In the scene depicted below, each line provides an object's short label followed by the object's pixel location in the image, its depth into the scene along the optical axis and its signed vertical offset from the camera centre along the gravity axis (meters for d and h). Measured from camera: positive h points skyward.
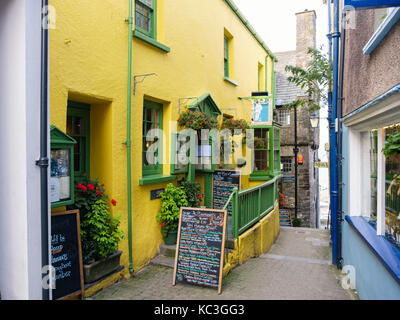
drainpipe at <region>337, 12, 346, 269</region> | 6.06 +0.16
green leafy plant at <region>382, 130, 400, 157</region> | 2.51 +0.06
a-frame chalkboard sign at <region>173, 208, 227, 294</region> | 5.14 -1.51
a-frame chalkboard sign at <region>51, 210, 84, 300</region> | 4.18 -1.31
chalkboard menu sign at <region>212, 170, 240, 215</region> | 8.53 -0.80
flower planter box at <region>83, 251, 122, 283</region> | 4.59 -1.68
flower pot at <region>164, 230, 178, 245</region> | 6.52 -1.66
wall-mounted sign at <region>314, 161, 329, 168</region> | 12.74 -0.40
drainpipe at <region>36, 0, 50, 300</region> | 3.34 +0.10
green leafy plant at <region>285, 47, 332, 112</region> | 8.34 +2.12
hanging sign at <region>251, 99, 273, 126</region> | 12.09 +1.58
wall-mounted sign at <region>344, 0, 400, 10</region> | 2.80 +1.34
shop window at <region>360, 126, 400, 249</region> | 3.80 -0.45
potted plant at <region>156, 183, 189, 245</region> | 6.45 -1.17
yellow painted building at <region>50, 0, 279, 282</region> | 4.66 +1.23
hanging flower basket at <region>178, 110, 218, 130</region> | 7.16 +0.76
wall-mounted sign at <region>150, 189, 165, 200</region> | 6.33 -0.77
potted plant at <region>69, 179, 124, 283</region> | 4.66 -1.16
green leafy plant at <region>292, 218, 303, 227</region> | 17.64 -3.69
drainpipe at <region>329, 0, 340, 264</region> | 6.76 +0.18
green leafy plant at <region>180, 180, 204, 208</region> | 7.07 -0.83
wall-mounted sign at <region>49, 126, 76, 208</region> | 4.03 -0.18
